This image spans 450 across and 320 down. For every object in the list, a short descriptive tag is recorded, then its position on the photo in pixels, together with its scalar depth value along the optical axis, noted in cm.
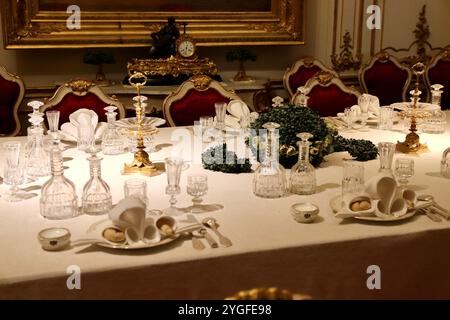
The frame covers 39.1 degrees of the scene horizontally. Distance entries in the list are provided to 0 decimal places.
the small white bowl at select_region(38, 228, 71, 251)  126
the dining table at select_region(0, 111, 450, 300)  121
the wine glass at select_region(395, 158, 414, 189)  176
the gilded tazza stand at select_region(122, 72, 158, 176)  181
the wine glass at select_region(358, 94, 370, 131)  239
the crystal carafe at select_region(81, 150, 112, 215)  148
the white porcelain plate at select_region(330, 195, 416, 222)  142
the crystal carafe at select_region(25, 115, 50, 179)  180
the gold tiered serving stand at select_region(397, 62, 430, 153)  201
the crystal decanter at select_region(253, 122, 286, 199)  161
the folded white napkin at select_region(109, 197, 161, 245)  129
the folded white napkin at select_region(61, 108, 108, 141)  212
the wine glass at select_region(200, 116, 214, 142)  215
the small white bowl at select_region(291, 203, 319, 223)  142
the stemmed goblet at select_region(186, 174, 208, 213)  153
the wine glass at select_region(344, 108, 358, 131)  238
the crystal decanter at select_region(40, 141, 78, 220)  145
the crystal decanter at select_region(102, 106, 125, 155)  202
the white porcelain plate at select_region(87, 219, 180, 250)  126
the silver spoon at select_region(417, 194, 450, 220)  146
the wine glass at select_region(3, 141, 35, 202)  158
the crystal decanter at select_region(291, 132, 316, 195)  163
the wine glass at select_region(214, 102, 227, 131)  207
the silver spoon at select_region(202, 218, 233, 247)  130
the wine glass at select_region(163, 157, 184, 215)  149
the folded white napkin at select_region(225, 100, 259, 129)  229
